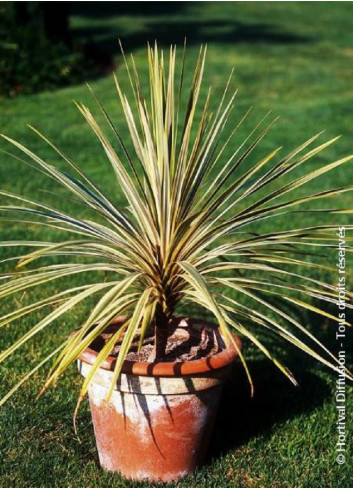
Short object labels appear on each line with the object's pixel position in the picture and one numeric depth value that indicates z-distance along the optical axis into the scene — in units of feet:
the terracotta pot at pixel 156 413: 9.75
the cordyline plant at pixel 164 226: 9.79
